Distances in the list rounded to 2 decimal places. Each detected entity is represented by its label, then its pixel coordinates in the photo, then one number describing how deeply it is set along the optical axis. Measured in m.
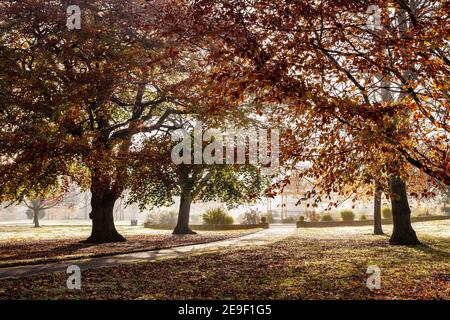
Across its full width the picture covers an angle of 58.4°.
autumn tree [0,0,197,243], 15.55
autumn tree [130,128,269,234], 18.55
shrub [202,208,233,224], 39.38
